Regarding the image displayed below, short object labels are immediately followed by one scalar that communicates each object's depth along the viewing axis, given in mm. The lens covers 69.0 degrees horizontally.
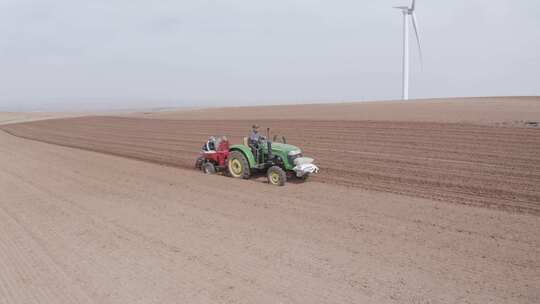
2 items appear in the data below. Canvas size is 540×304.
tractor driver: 10328
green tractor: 9762
